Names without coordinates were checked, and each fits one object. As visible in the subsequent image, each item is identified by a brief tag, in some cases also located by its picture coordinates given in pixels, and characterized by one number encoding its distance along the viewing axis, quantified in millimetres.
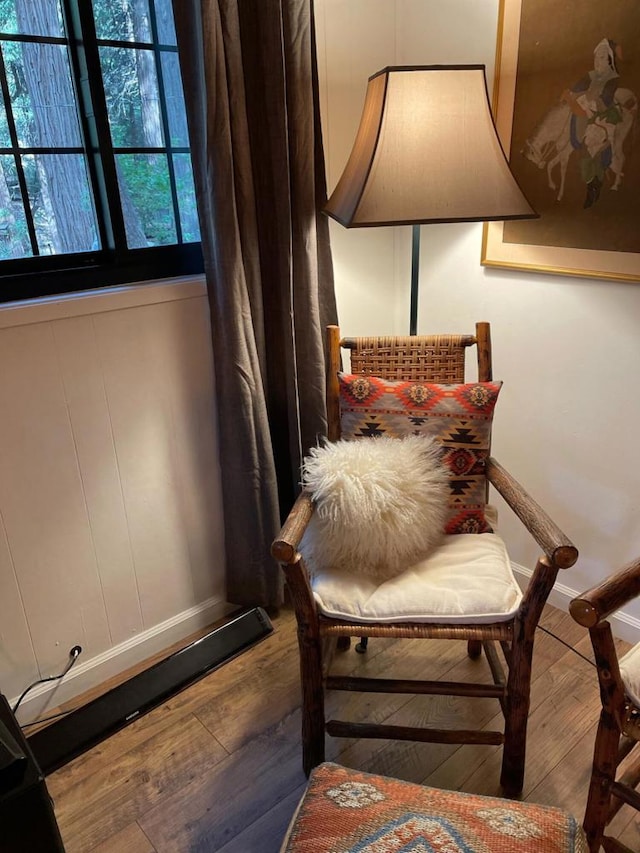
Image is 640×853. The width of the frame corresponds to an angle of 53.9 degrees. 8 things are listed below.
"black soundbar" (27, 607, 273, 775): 1609
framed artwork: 1530
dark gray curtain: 1551
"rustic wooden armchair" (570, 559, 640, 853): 1062
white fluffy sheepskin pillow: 1422
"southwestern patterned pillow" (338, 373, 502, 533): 1576
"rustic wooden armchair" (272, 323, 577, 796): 1278
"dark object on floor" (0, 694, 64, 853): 1035
